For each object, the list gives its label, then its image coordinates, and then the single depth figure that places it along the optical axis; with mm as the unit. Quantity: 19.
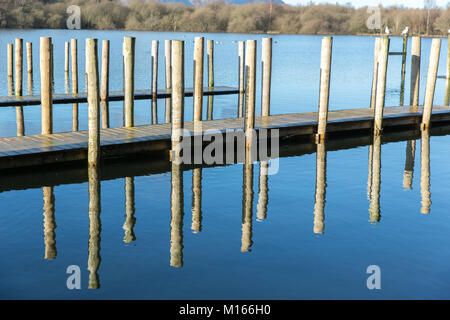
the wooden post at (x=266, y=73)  16031
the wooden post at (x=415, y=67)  18875
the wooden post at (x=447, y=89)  26469
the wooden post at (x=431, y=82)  17359
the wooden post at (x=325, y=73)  14711
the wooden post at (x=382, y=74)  16136
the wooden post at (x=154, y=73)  21625
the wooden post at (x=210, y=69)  24016
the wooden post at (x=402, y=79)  24427
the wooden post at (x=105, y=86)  18422
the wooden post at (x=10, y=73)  23781
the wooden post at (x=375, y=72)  19250
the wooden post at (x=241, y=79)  22047
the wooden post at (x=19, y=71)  19712
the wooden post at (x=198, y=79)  15016
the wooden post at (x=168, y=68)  21862
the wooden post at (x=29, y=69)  22502
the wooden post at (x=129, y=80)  15047
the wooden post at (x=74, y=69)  21519
